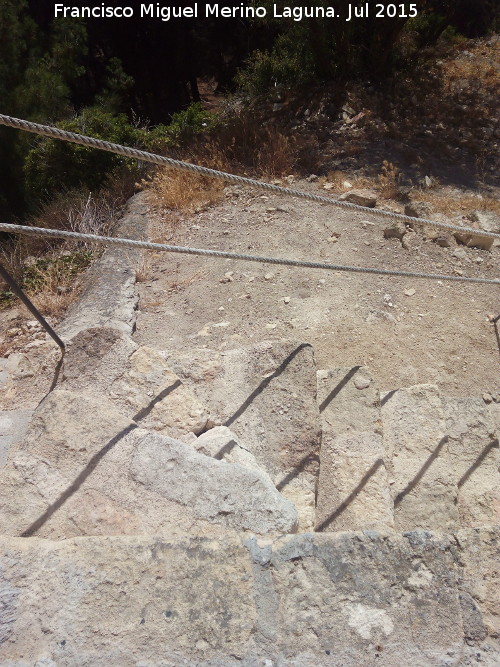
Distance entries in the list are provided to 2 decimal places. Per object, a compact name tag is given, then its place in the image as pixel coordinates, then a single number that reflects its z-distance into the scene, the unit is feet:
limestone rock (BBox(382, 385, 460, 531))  9.16
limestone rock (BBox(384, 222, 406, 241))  17.48
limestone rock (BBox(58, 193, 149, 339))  13.47
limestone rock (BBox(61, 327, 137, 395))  9.69
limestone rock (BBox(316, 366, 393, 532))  8.90
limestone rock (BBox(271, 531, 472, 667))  5.17
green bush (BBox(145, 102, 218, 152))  24.82
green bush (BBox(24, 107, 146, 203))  23.30
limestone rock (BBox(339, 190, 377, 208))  18.99
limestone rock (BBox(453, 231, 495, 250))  17.07
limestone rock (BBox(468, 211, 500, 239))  18.21
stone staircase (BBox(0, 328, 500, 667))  5.17
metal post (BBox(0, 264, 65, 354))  8.48
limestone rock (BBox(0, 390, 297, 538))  6.59
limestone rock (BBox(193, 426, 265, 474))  8.28
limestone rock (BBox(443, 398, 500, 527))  9.68
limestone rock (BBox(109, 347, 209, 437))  9.14
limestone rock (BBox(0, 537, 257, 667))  4.98
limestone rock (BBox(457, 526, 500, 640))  5.73
